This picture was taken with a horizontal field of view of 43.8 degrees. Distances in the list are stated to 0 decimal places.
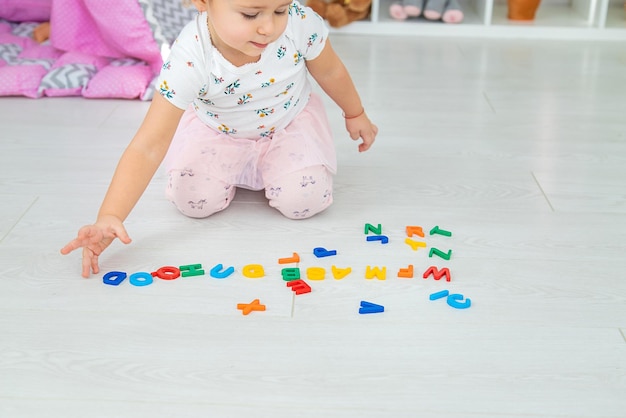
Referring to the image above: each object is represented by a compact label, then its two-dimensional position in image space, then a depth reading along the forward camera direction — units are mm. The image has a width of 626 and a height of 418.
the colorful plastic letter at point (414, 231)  1215
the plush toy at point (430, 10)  2580
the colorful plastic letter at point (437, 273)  1086
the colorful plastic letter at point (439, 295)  1036
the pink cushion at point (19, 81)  1832
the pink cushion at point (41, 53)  2031
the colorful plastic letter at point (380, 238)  1189
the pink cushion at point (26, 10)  2299
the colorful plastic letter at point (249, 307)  1004
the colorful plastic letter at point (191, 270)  1090
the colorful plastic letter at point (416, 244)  1175
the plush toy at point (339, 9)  2537
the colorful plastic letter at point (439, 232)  1213
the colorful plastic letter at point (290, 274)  1079
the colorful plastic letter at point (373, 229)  1220
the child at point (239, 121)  1049
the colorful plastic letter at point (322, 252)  1147
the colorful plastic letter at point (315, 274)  1086
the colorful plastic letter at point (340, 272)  1090
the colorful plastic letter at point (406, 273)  1092
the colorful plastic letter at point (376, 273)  1090
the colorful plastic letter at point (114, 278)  1065
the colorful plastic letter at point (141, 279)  1066
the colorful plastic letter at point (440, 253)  1141
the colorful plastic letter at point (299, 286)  1050
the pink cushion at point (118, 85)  1829
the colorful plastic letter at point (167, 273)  1081
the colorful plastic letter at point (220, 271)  1087
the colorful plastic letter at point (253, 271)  1092
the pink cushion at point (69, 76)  1847
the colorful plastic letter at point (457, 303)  1017
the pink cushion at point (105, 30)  1895
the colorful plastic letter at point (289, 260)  1128
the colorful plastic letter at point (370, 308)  1006
